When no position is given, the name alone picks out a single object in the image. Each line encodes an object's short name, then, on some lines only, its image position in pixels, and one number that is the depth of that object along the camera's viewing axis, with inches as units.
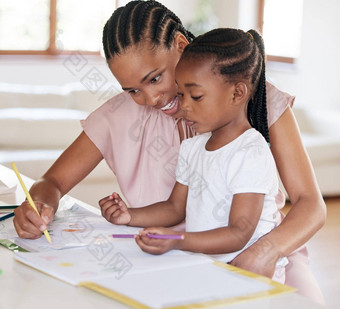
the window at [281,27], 314.9
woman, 76.0
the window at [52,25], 301.8
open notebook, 56.6
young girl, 70.9
